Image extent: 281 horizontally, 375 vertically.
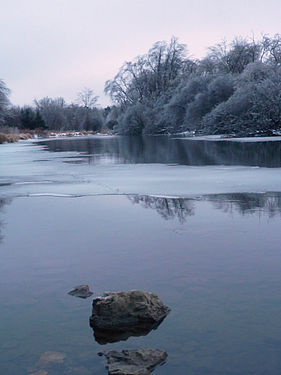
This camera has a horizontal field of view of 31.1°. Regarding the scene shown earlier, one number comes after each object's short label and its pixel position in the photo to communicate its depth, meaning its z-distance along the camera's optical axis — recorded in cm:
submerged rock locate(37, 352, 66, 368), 358
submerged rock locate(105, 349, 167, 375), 341
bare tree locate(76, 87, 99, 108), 12980
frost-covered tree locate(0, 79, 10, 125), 7238
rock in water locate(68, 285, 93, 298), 483
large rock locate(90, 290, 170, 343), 410
